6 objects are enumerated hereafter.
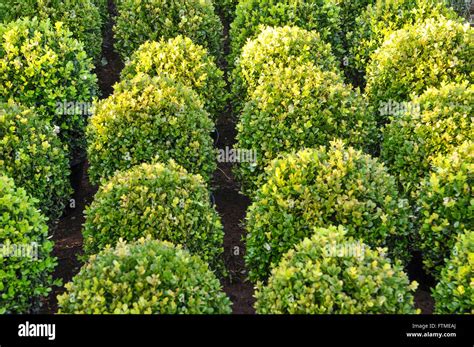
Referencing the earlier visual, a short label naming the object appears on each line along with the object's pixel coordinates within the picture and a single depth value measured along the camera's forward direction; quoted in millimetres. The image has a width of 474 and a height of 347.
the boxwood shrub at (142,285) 6582
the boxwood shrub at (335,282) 6621
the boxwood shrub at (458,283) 7141
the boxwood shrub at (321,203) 8023
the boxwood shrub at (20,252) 7586
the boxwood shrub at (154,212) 8031
